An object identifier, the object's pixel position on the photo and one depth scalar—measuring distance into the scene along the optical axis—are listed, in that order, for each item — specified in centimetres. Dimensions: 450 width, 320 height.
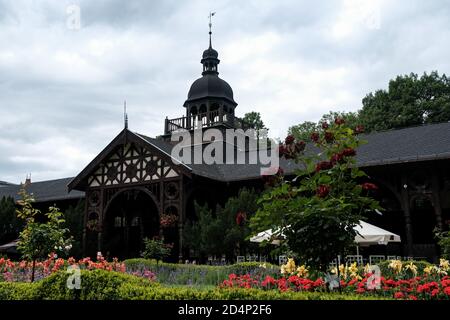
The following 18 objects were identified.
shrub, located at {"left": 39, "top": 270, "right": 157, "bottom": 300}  721
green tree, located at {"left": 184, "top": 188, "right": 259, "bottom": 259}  1683
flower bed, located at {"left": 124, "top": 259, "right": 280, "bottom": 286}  1305
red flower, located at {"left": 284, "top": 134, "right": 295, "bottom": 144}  651
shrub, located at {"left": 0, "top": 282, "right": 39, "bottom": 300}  794
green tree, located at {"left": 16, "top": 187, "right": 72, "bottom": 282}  1054
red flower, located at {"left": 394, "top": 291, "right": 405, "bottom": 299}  675
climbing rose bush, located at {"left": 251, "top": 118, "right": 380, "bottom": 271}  625
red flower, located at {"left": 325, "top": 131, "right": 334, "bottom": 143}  646
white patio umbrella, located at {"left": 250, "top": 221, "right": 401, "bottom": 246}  1192
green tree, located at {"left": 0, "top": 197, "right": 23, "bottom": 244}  2456
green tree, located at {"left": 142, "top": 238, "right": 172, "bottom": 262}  1579
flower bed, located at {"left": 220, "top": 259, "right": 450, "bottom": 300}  744
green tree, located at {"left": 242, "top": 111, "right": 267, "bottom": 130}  4825
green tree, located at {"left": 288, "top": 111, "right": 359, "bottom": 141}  4254
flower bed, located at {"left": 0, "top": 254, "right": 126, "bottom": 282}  1209
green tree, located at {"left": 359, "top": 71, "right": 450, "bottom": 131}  3506
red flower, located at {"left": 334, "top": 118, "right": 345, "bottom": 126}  654
